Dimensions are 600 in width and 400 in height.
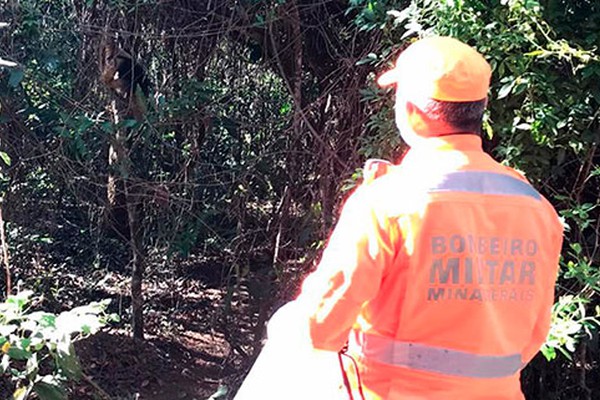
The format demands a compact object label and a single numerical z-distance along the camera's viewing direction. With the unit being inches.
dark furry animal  169.0
